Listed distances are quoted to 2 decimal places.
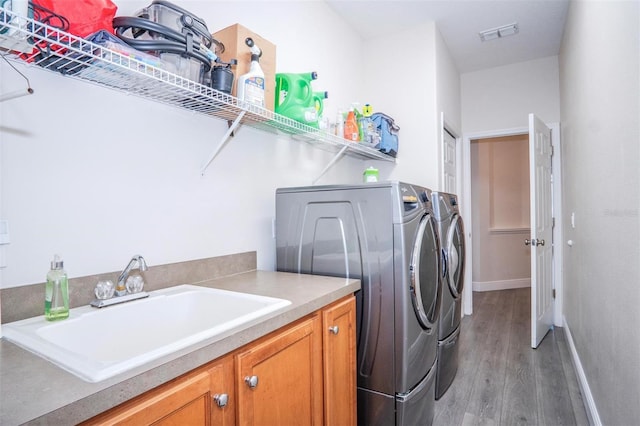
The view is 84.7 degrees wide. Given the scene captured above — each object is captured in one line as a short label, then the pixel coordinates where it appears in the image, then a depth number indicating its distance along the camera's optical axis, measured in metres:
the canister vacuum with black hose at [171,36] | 1.09
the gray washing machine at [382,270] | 1.56
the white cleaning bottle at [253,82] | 1.45
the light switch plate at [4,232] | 1.01
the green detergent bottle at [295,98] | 1.76
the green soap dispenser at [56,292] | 1.00
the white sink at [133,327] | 0.75
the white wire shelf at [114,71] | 0.88
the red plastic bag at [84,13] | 0.94
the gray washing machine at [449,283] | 2.17
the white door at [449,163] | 3.23
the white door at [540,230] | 2.99
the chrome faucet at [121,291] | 1.16
